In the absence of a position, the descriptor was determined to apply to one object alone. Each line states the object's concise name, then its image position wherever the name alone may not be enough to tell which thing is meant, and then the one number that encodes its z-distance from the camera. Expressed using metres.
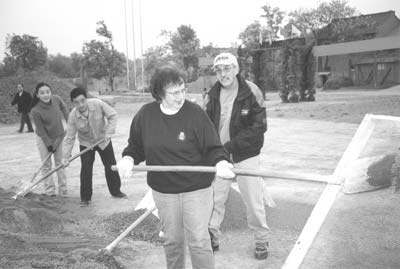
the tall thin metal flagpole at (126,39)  47.11
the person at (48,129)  5.52
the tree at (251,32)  53.75
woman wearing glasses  2.51
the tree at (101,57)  42.47
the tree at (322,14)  47.49
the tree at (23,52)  32.03
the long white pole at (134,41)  46.62
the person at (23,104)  13.74
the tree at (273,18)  55.31
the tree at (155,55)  53.44
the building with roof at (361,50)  32.16
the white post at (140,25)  48.66
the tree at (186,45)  52.19
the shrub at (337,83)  34.09
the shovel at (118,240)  3.42
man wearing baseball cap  3.35
